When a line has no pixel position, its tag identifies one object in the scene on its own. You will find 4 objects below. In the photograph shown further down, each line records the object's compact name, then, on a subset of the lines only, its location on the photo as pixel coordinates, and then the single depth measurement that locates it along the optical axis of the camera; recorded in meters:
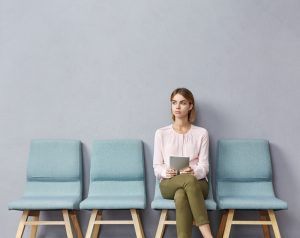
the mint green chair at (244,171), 3.85
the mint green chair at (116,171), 3.89
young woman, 3.38
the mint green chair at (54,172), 3.91
